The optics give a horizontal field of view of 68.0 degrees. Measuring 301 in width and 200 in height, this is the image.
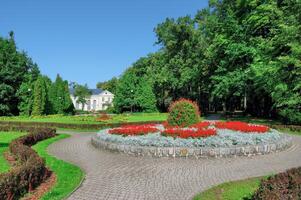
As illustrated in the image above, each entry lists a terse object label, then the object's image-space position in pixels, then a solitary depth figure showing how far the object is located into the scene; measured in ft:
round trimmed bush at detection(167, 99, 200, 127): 39.46
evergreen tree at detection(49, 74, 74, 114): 121.45
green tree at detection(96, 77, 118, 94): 229.45
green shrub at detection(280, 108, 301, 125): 54.60
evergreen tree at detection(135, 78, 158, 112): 126.34
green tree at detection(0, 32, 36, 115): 109.49
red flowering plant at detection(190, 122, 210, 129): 38.48
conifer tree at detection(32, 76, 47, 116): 105.41
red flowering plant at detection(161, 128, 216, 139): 30.82
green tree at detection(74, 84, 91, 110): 206.14
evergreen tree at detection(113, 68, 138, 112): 128.60
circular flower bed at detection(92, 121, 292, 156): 28.63
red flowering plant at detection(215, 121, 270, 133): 35.12
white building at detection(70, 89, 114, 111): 218.89
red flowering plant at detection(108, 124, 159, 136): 34.54
